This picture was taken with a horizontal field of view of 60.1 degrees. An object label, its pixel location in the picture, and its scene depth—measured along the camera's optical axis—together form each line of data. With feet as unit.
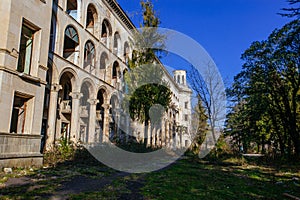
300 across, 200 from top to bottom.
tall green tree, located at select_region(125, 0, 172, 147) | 69.10
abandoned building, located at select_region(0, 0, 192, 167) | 37.17
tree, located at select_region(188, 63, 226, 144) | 77.87
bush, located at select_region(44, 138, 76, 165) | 45.25
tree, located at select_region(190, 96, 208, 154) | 82.23
